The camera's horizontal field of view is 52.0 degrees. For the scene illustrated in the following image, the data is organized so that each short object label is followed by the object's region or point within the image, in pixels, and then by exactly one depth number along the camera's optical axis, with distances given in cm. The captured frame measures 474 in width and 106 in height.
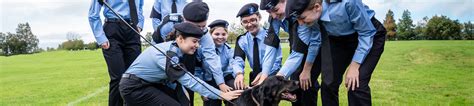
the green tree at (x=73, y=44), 8175
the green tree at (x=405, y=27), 7304
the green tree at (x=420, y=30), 6236
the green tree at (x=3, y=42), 7296
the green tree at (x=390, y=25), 7452
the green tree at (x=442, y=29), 5478
